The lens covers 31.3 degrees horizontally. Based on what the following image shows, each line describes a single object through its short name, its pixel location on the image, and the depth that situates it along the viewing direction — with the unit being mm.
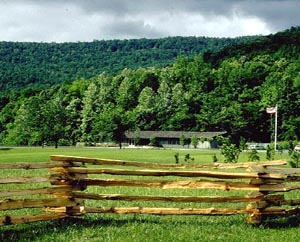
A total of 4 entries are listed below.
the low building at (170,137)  116312
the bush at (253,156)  40612
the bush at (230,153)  40194
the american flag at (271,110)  77188
